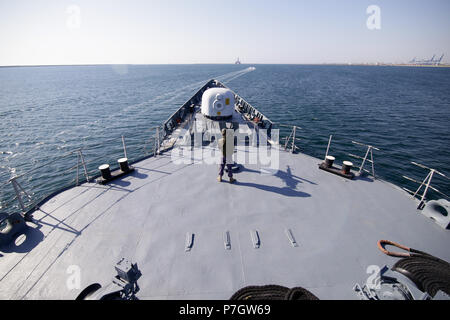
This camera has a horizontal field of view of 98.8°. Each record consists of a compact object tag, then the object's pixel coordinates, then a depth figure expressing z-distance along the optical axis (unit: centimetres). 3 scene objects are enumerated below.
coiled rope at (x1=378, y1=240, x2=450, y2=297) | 417
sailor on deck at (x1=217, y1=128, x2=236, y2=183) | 707
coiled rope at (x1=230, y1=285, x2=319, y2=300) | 396
